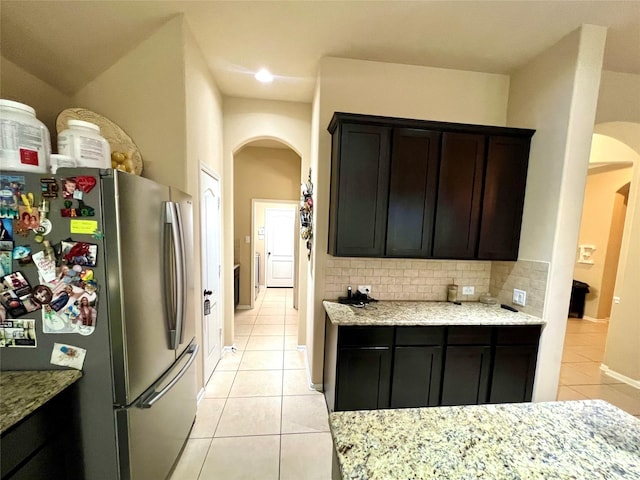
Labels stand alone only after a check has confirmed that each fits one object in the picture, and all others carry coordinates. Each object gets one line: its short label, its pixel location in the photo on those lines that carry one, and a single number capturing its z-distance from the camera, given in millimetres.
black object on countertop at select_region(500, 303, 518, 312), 2307
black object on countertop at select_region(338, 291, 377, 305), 2406
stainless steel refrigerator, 1177
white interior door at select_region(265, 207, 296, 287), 6555
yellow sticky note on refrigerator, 1179
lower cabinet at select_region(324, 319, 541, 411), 2014
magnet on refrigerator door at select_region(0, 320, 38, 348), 1183
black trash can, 5250
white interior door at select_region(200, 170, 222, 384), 2479
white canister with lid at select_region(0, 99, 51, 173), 1150
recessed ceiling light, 2584
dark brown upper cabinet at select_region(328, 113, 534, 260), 2150
